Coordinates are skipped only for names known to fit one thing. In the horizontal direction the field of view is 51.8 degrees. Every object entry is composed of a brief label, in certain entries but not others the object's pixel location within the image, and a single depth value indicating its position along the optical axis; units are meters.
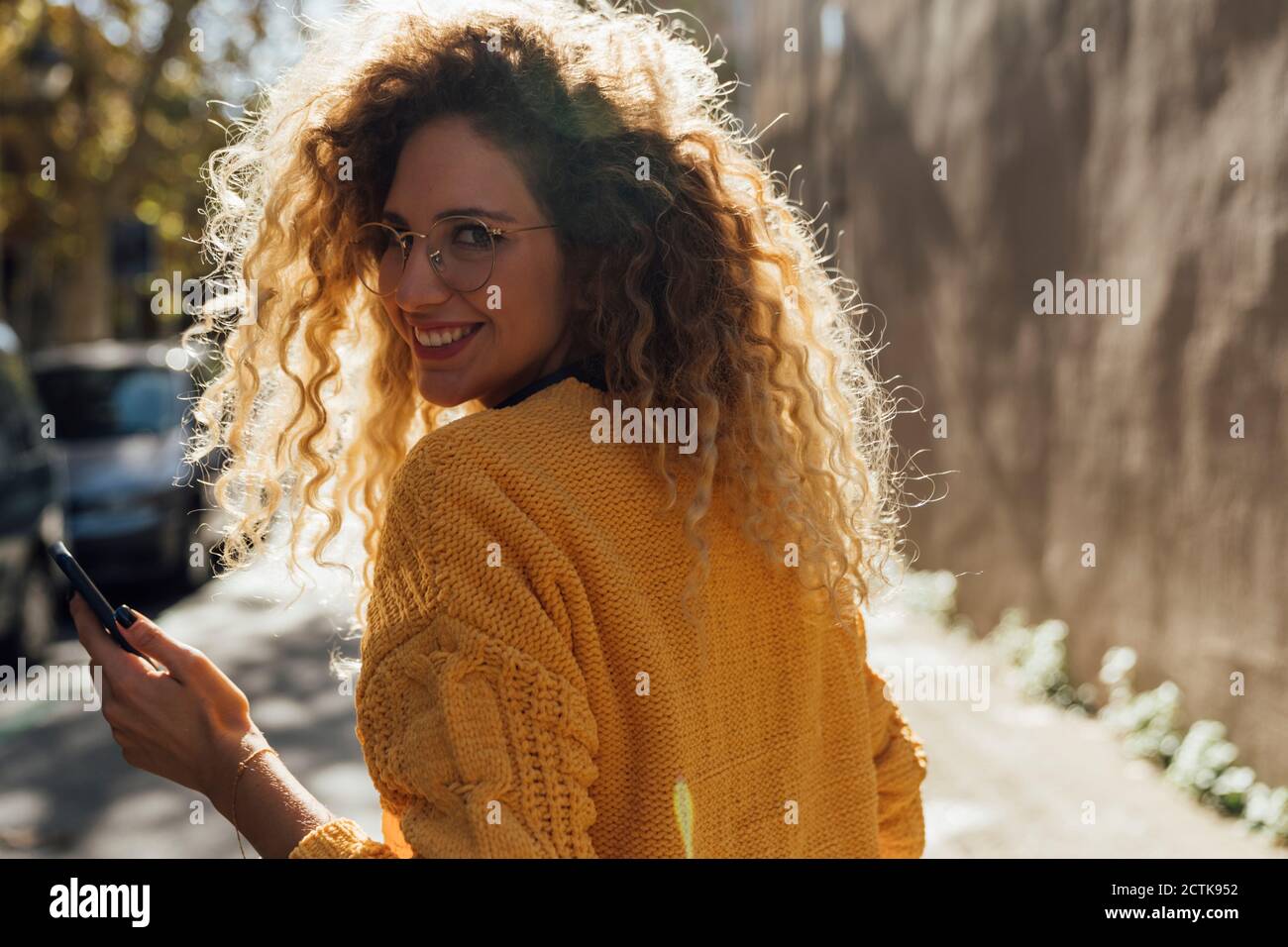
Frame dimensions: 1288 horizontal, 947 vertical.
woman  1.45
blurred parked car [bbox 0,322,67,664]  7.70
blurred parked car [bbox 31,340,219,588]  9.94
